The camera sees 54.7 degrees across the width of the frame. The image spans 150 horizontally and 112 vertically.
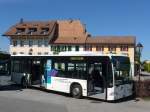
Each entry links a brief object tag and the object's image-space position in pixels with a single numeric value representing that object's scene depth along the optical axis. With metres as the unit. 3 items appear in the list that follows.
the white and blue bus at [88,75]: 7.27
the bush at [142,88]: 7.91
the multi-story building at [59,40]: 31.37
